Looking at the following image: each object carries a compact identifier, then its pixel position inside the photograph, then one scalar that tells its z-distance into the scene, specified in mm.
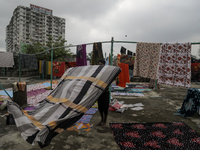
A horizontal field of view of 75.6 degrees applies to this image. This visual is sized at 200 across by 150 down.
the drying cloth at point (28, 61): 9812
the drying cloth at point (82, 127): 3220
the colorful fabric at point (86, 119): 3718
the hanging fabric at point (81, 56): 5363
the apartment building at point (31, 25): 58781
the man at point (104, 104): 3276
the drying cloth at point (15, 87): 4820
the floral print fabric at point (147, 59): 4176
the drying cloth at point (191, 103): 4223
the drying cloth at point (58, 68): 11117
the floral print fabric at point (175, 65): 3641
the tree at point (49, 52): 17266
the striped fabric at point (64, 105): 1801
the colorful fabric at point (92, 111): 4387
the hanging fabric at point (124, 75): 6957
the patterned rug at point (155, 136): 2574
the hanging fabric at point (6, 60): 8544
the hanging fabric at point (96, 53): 4953
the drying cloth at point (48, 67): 12258
